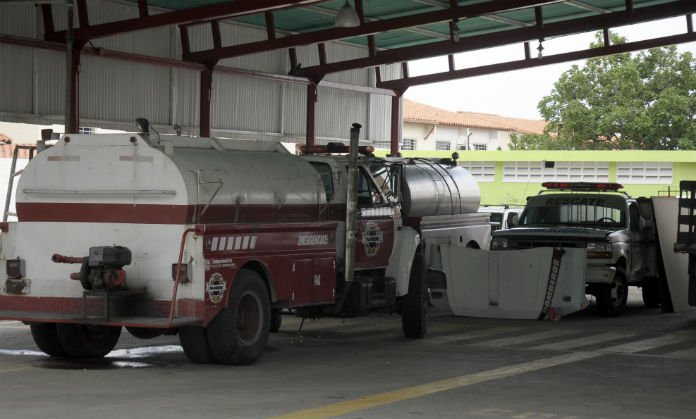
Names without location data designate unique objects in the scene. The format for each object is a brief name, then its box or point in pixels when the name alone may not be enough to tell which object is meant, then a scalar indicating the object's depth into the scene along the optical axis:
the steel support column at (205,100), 26.31
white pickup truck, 21.17
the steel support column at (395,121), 33.22
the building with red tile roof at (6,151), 39.68
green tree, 73.69
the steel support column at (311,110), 30.13
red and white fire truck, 12.96
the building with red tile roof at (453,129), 90.00
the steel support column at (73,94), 21.64
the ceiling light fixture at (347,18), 21.25
